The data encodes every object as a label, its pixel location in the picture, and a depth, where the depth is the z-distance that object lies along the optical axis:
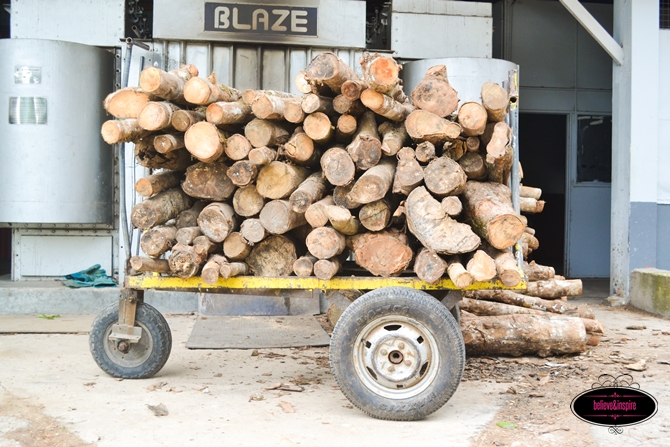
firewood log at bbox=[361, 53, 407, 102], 4.36
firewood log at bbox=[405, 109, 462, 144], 4.47
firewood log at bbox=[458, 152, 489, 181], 4.74
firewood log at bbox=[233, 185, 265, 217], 4.92
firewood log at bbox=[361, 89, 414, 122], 4.53
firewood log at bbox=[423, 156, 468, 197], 4.42
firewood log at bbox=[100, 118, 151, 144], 4.56
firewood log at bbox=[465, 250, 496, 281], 4.30
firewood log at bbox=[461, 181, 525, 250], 4.32
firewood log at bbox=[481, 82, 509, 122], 4.45
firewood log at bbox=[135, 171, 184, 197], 4.94
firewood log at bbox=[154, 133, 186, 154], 4.74
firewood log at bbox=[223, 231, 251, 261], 4.89
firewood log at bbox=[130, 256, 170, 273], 4.78
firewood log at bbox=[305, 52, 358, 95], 4.43
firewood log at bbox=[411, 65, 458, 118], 4.53
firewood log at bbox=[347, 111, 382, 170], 4.64
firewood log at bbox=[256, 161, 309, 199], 4.80
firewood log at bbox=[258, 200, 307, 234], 4.77
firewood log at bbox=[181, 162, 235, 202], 5.00
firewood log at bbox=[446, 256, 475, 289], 4.30
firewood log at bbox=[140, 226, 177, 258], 4.77
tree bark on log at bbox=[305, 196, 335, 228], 4.60
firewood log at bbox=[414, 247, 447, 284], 4.44
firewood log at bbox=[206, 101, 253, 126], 4.66
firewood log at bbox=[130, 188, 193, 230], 4.87
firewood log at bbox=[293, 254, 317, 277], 4.70
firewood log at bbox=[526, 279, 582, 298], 7.54
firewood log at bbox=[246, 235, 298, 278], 4.97
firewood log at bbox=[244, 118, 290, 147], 4.79
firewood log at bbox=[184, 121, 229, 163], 4.68
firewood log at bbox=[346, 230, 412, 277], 4.62
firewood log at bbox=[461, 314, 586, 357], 6.09
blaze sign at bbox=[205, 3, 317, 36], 8.53
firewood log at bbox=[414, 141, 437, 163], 4.55
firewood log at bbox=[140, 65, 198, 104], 4.56
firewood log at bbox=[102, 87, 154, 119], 4.73
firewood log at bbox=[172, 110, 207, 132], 4.72
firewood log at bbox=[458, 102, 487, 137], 4.41
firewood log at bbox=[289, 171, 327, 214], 4.67
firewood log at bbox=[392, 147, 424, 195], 4.51
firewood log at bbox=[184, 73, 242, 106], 4.68
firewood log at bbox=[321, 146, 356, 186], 4.61
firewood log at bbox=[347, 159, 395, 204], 4.45
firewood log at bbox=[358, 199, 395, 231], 4.61
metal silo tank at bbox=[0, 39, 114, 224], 8.21
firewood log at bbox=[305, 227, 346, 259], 4.61
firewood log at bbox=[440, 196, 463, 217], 4.38
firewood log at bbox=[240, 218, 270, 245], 4.85
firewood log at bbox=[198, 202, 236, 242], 4.86
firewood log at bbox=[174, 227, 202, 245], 4.87
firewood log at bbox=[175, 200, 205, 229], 5.11
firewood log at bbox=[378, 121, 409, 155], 4.66
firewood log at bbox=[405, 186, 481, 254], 4.34
